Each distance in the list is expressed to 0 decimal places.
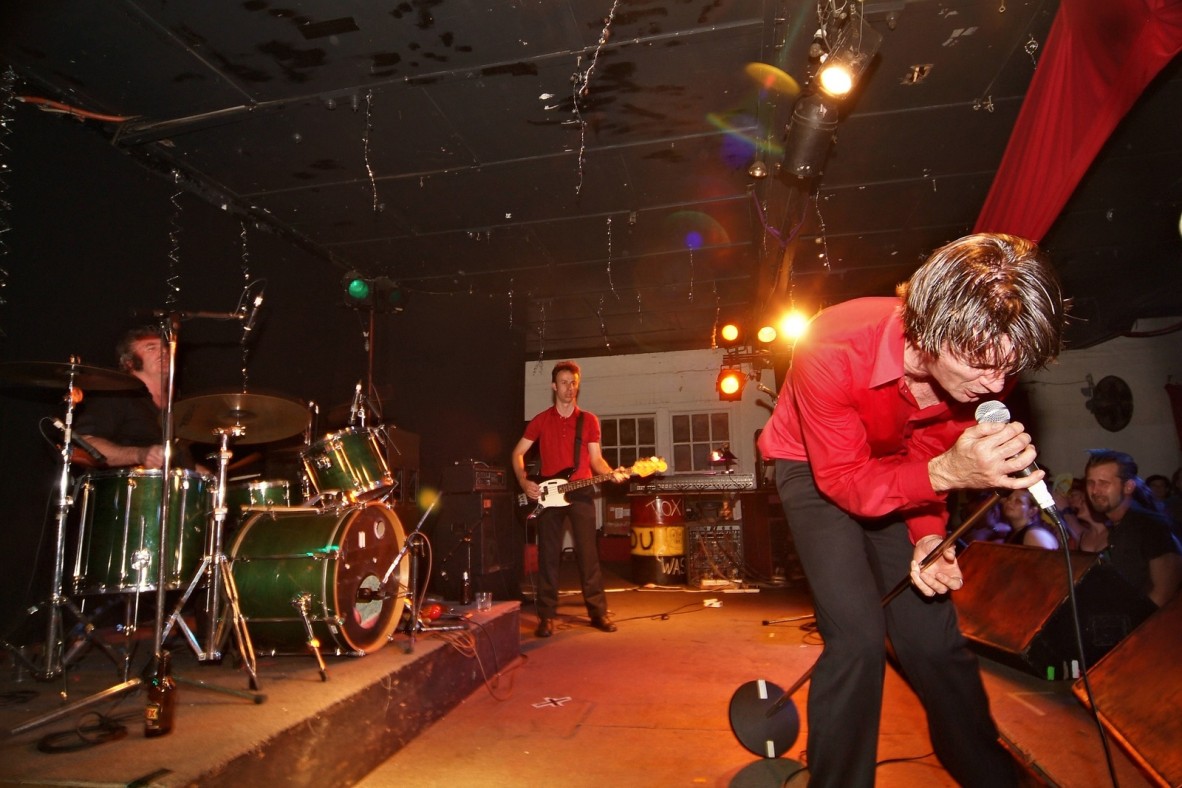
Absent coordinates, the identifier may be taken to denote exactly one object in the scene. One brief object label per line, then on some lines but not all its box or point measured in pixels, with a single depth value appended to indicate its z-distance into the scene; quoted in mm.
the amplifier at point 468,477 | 6680
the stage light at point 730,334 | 9672
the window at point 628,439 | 13508
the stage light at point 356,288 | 7914
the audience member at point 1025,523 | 4539
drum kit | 3131
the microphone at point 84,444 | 3123
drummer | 3734
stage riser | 2192
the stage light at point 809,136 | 4617
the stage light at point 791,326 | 8384
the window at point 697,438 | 13180
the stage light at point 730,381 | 10539
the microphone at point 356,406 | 4715
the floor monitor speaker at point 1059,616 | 3160
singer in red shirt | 1537
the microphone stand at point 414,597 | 3619
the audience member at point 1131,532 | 3449
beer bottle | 2221
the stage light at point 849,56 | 3865
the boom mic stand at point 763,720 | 2732
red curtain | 2592
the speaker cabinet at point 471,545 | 6512
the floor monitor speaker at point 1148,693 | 1996
